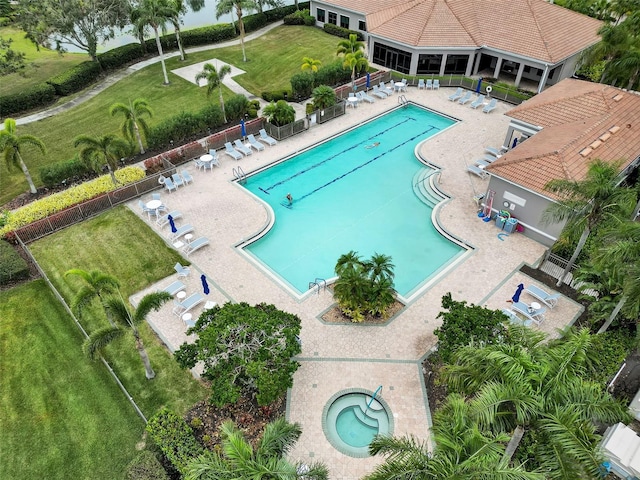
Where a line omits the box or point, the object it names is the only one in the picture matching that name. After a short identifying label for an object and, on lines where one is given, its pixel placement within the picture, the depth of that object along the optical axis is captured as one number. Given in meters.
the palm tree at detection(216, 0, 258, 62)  38.25
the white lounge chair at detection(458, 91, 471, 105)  33.97
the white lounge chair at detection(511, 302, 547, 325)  17.64
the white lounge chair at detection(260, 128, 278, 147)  29.47
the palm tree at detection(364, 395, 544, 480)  8.35
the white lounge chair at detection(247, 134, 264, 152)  28.92
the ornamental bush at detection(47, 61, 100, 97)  35.06
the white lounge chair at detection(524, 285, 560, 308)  18.30
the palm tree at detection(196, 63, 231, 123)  29.36
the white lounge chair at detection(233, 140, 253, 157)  28.40
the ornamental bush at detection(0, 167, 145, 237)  22.47
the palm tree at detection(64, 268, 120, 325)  13.92
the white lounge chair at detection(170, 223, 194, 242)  21.84
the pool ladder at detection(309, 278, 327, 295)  19.55
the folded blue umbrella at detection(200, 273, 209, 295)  18.34
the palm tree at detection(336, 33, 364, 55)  35.56
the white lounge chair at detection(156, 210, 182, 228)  22.80
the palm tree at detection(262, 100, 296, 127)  29.41
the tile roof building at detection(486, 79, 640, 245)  21.28
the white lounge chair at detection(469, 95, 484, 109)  33.28
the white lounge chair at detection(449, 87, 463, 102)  34.38
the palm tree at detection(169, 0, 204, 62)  34.00
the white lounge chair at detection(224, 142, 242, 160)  27.97
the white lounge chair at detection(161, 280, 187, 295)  19.00
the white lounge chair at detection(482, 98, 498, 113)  32.53
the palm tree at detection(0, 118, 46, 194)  22.83
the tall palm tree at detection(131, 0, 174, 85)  32.08
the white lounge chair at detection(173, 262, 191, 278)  19.80
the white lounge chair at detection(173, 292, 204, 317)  18.16
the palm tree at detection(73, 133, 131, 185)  23.28
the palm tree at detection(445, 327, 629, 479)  8.56
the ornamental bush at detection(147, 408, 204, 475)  13.20
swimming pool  21.22
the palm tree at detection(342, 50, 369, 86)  34.41
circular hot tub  14.12
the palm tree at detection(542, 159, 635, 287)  16.44
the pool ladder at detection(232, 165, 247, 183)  26.41
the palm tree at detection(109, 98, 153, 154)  26.05
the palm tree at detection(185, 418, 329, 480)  9.11
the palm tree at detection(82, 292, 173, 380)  13.68
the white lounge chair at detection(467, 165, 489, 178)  26.11
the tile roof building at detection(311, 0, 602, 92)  34.72
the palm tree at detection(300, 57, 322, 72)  34.62
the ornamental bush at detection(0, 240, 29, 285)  19.72
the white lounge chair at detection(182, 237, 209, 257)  21.20
